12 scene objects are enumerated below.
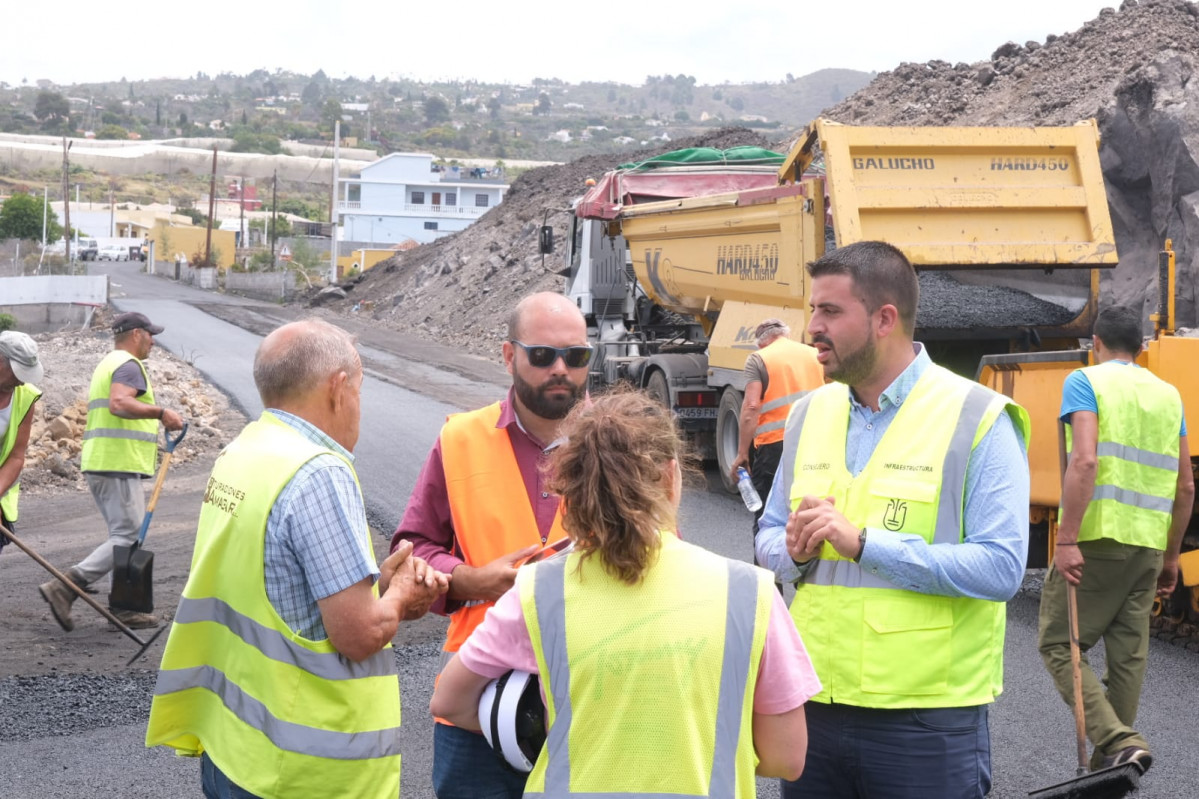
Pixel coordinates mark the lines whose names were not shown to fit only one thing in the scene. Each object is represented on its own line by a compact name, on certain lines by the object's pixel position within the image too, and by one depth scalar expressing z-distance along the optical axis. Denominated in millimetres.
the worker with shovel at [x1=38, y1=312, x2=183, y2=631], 7262
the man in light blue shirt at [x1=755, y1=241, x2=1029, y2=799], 2791
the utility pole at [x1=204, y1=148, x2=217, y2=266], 57694
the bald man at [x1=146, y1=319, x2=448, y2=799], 2699
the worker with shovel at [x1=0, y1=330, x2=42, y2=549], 6328
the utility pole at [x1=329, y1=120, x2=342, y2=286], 51309
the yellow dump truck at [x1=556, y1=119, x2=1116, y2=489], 9023
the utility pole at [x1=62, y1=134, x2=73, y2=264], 55400
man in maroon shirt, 2885
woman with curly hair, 2129
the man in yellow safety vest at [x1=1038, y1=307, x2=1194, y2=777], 4871
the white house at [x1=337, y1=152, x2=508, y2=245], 90812
